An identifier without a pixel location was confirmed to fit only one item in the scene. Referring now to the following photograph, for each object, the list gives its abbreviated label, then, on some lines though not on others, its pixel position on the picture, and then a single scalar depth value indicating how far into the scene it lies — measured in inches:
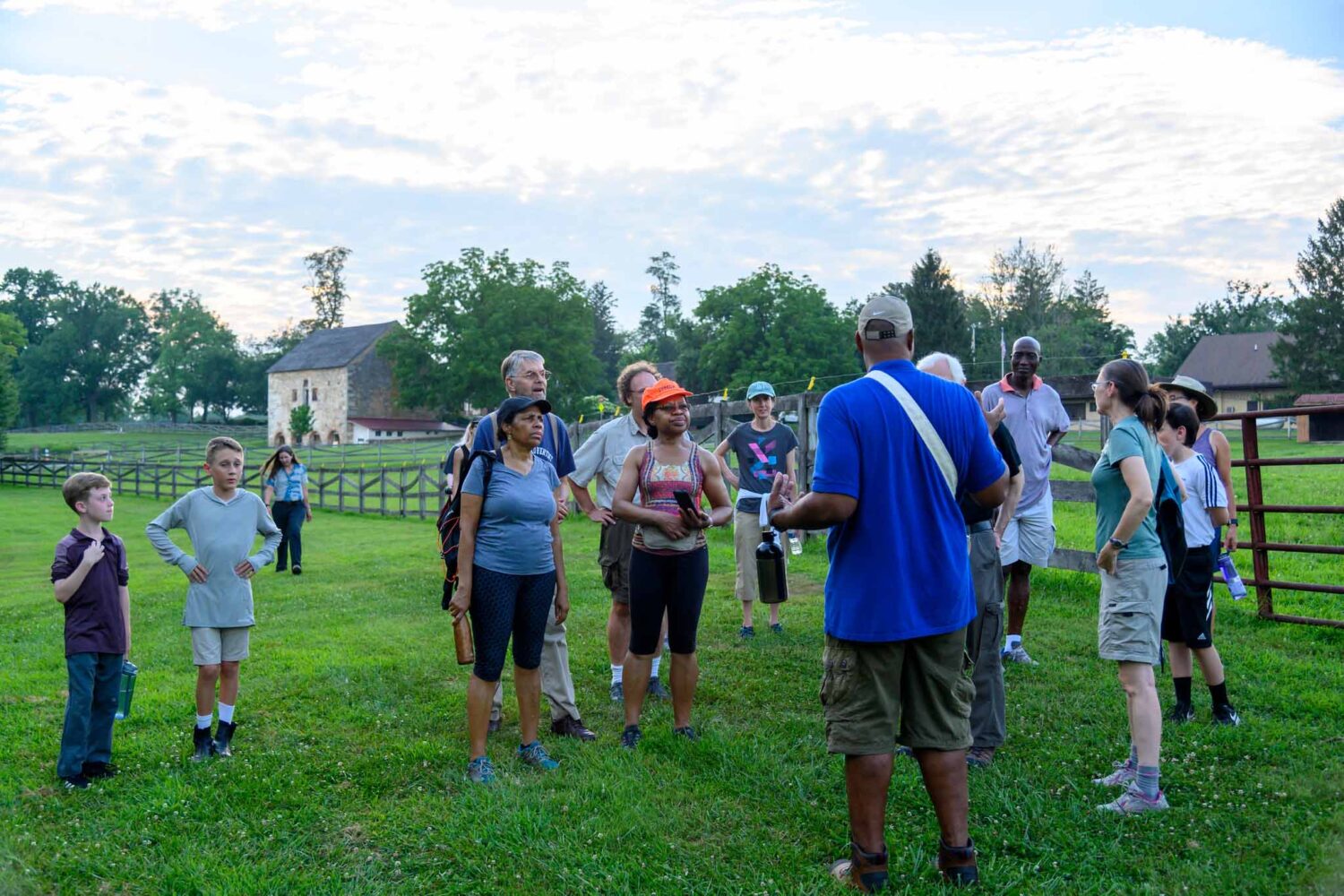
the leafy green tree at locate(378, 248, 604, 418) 2346.2
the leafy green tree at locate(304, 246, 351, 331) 3550.7
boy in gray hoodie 197.3
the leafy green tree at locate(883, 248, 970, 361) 2237.9
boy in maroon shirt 187.3
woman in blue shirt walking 516.4
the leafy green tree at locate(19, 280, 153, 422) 3649.1
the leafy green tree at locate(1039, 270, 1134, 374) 2282.2
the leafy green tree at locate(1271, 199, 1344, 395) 1983.3
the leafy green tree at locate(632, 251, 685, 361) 3796.8
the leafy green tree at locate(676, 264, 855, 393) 2249.0
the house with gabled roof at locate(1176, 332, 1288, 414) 2321.7
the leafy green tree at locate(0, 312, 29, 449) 2135.8
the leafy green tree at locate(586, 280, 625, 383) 3939.5
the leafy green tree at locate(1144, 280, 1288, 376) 3056.1
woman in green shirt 160.7
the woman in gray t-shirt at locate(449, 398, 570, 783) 184.4
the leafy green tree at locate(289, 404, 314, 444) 2741.1
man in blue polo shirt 132.5
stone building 2819.9
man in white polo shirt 260.8
